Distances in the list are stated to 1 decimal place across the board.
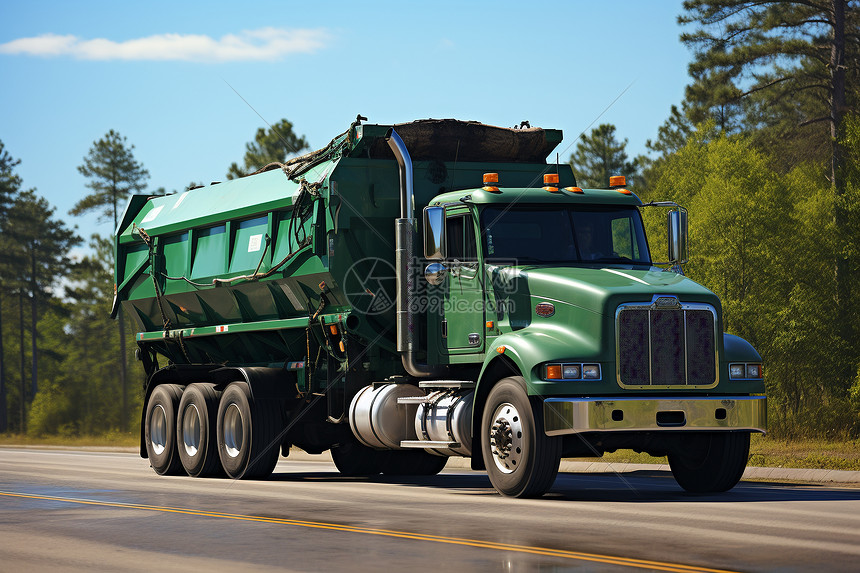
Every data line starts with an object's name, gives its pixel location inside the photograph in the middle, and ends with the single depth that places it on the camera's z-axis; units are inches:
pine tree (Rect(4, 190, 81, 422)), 2869.1
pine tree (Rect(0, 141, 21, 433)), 2819.9
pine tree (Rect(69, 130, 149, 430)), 2810.0
